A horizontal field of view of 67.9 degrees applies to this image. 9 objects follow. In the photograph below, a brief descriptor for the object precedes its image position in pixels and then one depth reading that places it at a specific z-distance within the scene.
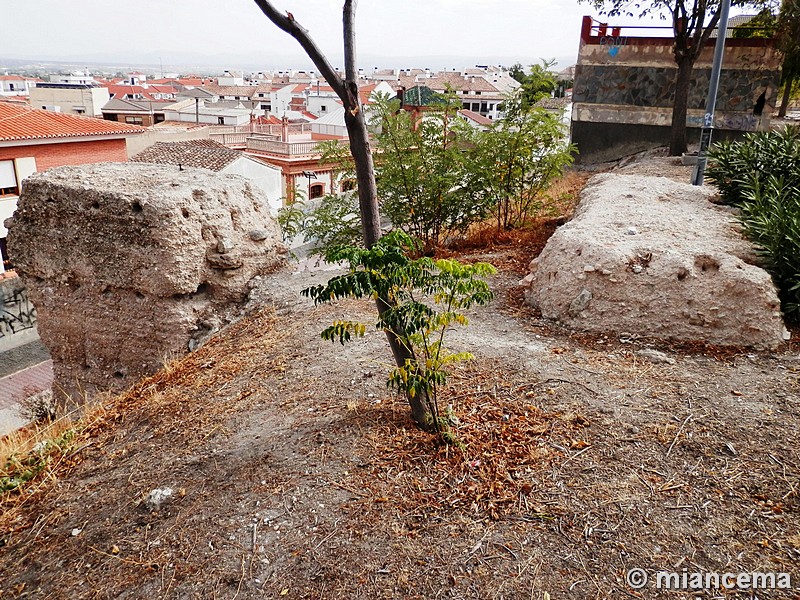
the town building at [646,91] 14.45
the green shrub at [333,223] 8.02
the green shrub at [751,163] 7.13
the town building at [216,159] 22.17
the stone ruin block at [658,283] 4.88
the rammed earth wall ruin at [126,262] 6.09
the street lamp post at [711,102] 8.73
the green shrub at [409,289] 3.15
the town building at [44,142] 19.86
